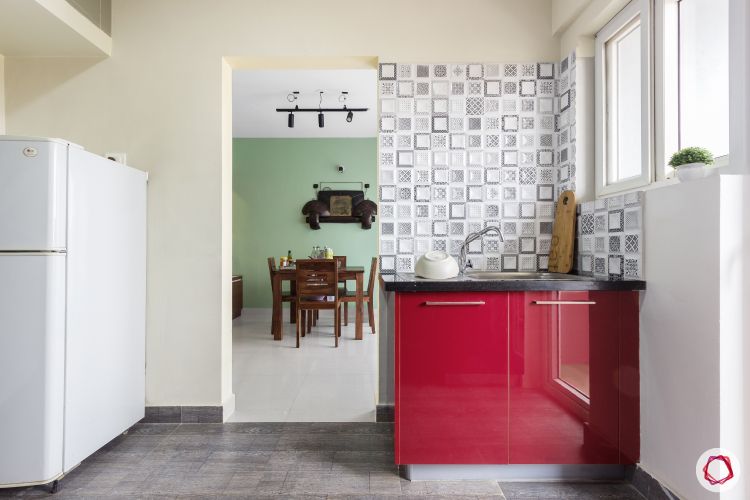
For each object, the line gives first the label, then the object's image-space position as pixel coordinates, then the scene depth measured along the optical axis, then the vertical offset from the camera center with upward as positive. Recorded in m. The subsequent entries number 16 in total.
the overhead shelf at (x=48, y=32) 2.15 +1.11
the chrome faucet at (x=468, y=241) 2.47 +0.05
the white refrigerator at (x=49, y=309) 1.85 -0.24
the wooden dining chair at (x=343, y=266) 5.98 -0.21
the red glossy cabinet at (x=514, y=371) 1.95 -0.51
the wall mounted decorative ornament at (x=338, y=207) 6.95 +0.65
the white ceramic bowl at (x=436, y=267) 2.12 -0.07
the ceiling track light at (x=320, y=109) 5.21 +1.72
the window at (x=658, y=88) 1.77 +0.72
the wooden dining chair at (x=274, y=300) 5.13 -0.57
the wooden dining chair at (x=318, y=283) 4.82 -0.34
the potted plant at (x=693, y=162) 1.65 +0.32
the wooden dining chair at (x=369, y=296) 5.28 -0.52
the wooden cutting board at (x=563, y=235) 2.49 +0.09
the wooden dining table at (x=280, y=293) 5.12 -0.50
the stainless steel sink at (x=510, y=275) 2.46 -0.13
